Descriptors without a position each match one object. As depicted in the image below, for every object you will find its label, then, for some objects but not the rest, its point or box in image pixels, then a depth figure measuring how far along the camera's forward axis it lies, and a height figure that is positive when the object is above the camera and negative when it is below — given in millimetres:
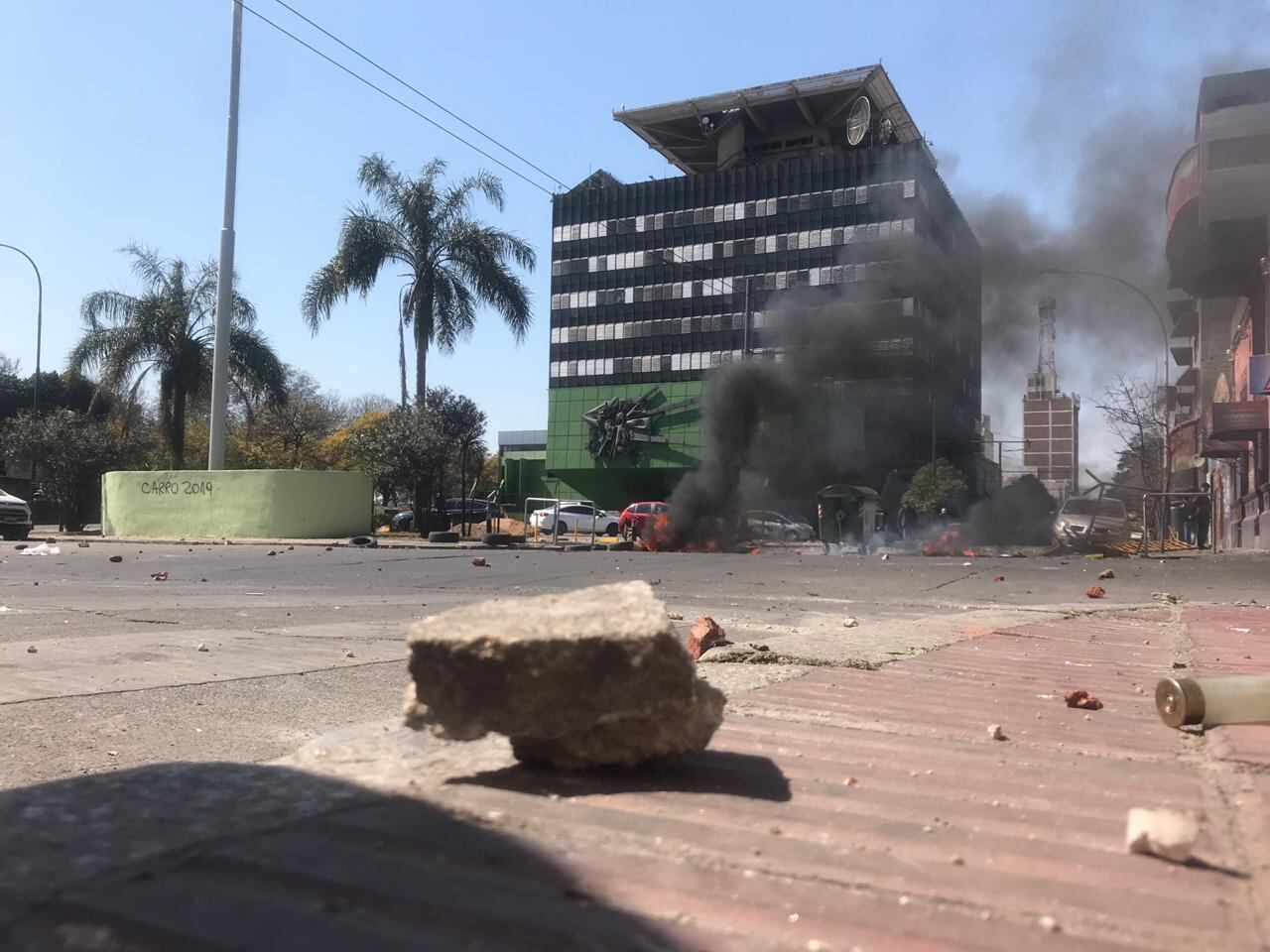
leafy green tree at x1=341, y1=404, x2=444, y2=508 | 28703 +1480
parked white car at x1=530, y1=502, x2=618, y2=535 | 34750 -662
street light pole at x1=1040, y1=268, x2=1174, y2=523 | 20922 +4364
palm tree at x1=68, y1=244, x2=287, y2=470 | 28750 +4202
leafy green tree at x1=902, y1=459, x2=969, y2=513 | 32156 +681
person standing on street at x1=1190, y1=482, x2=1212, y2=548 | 27512 -163
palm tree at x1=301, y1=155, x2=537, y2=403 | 30766 +7418
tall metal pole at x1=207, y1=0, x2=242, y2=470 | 24306 +4545
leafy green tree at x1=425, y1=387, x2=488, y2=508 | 30375 +2947
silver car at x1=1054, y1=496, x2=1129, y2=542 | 22203 -257
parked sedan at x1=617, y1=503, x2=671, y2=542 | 25141 -378
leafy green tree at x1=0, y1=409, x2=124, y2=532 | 27359 +1033
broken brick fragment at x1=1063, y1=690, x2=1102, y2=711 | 3336 -634
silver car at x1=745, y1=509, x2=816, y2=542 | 27125 -654
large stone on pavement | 2125 -384
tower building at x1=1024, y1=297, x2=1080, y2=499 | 87000 +7410
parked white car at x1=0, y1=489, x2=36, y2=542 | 22234 -567
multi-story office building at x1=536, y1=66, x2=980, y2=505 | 43875 +13031
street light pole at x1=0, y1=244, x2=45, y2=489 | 31006 +5218
